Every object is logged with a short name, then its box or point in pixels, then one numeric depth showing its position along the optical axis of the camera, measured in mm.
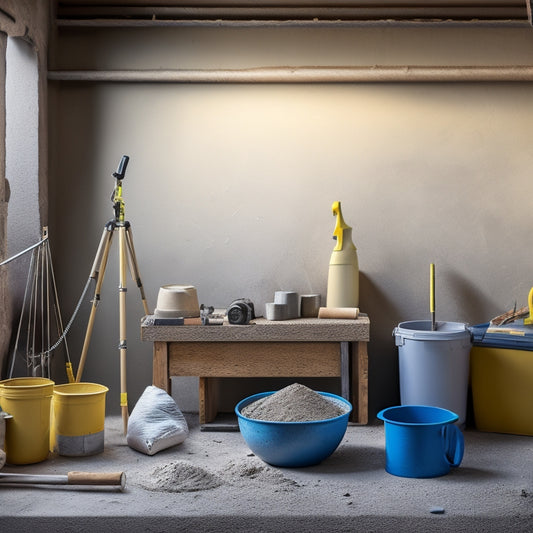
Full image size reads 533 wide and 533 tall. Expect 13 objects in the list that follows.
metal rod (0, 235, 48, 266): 4113
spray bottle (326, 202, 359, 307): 4637
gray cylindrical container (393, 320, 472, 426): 4258
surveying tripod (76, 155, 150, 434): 4309
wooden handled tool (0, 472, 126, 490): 3279
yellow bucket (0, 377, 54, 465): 3686
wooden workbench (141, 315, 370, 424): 4309
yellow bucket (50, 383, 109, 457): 3812
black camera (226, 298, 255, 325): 4332
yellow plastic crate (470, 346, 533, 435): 4219
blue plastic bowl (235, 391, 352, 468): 3494
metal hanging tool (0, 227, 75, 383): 4434
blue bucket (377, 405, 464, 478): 3420
